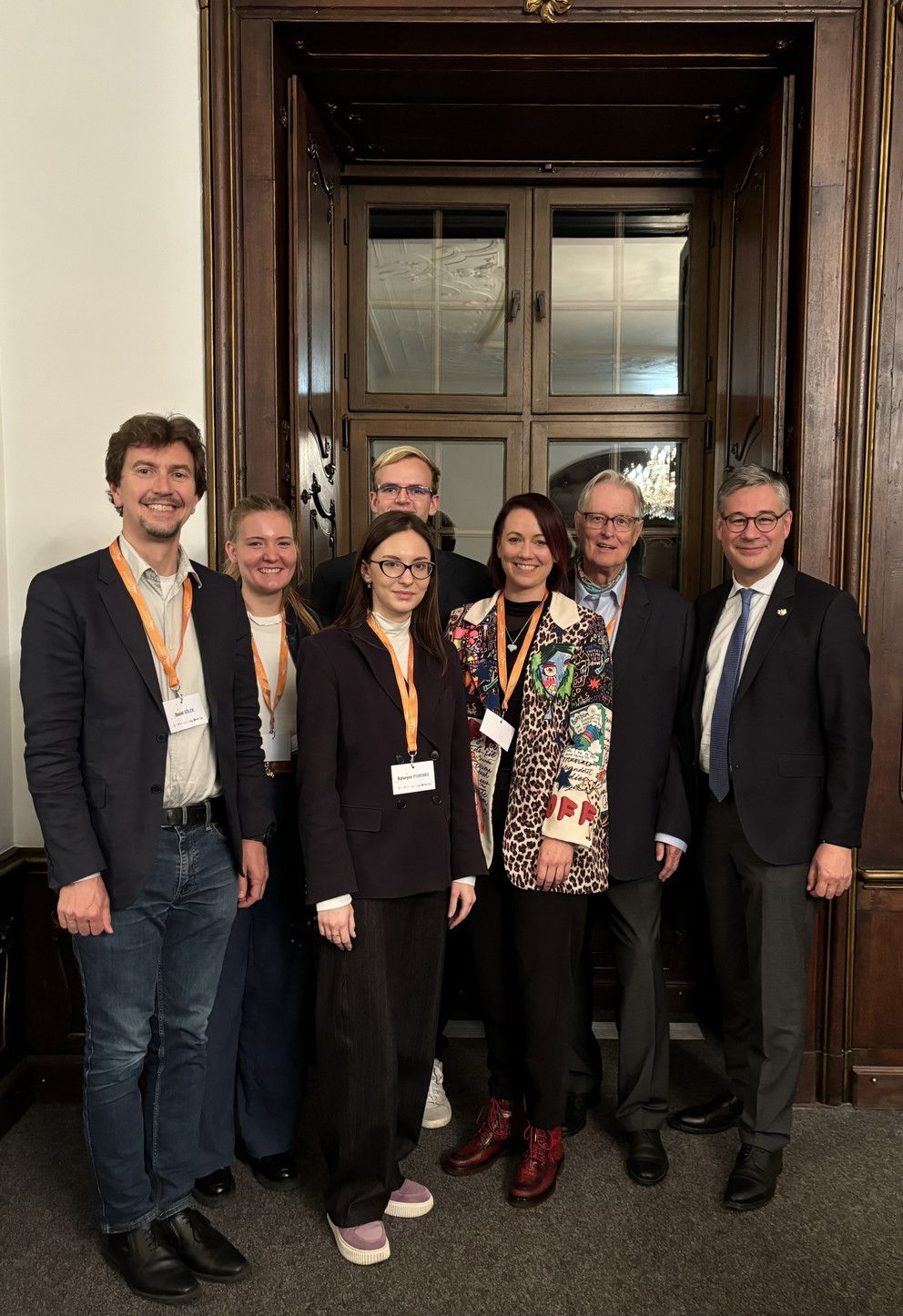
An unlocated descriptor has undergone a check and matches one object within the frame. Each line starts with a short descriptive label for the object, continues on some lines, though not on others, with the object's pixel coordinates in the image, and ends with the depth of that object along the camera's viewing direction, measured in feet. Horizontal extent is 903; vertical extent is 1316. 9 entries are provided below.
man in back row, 8.74
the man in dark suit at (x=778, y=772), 8.04
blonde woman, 7.90
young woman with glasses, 6.91
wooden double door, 12.41
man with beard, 6.24
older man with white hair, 8.32
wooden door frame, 9.12
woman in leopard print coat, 7.54
